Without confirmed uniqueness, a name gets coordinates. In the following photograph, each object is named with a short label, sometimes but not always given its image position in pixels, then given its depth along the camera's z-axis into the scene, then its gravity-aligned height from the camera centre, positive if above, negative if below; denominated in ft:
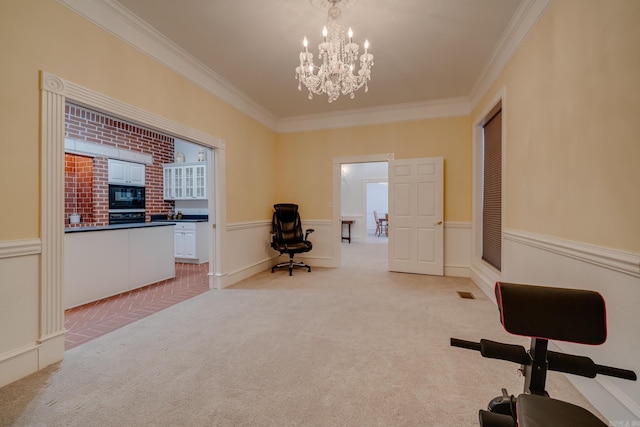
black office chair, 14.75 -1.29
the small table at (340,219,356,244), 28.72 -1.19
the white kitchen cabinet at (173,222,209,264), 17.21 -1.95
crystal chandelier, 7.45 +4.33
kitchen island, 9.76 -1.98
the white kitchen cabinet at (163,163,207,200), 19.12 +2.26
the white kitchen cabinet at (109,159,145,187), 16.57 +2.56
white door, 14.17 -0.20
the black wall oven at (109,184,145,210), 16.53 +0.99
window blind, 10.91 +1.08
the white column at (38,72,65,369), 6.09 -0.17
